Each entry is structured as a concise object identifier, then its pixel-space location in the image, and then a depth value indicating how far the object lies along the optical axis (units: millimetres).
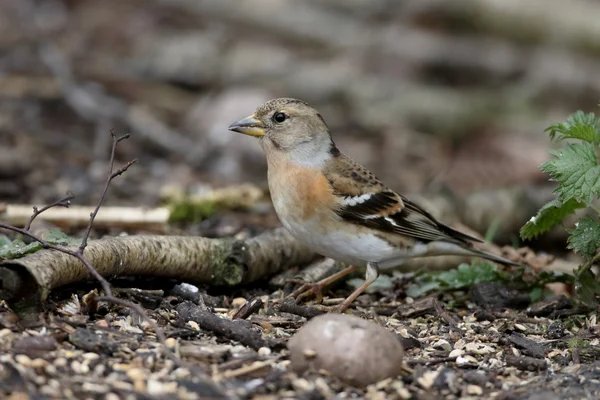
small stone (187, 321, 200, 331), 7636
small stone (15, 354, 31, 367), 6246
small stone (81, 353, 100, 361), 6596
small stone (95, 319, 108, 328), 7261
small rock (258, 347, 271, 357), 7023
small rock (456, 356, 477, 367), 7457
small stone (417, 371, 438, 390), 6742
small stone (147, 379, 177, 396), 6109
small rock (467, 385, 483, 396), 6773
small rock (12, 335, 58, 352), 6464
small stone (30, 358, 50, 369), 6270
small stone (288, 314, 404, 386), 6363
